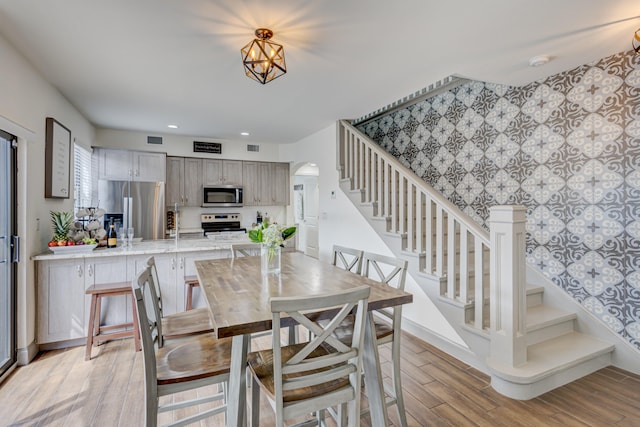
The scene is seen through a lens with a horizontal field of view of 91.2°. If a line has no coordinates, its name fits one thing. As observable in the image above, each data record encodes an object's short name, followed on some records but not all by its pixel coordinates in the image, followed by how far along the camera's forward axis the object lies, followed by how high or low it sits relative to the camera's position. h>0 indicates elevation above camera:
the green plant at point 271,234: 2.23 -0.16
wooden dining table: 1.42 -0.46
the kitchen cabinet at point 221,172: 5.79 +0.77
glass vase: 2.27 -0.34
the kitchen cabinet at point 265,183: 6.18 +0.59
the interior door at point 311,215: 7.73 -0.06
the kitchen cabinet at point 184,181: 5.51 +0.56
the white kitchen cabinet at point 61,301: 2.97 -0.85
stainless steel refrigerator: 4.80 +0.14
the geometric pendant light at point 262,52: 2.20 +1.16
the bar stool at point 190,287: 3.37 -0.81
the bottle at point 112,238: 3.57 -0.29
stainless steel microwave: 5.77 +0.32
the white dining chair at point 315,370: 1.26 -0.71
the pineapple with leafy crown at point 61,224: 3.14 -0.11
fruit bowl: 3.03 -0.36
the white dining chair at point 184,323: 1.96 -0.74
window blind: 4.16 +0.52
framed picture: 3.08 +0.56
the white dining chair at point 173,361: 1.47 -0.78
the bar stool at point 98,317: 2.88 -0.98
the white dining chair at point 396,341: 1.91 -0.79
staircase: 2.28 -0.76
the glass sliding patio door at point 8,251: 2.54 -0.31
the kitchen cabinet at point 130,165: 4.86 +0.77
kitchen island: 2.99 -0.69
